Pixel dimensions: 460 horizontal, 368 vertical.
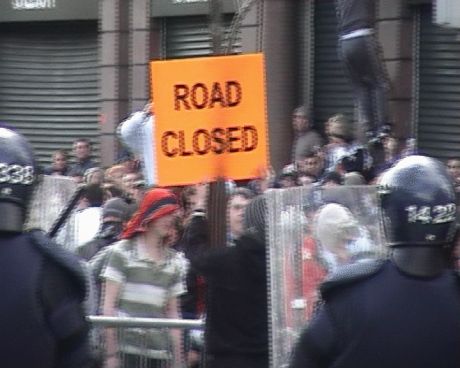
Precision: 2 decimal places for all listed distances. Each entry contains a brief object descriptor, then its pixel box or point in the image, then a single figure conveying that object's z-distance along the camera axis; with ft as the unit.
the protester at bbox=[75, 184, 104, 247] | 58.20
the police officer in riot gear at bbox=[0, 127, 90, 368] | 30.73
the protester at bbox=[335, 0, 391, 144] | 60.03
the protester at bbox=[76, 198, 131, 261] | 56.44
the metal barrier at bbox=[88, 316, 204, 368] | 45.91
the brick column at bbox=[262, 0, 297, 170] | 107.04
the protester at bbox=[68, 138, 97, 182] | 100.60
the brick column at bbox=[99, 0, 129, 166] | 124.36
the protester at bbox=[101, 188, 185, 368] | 47.85
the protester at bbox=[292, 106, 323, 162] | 81.00
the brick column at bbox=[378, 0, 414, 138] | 98.17
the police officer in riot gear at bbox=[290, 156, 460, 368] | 27.66
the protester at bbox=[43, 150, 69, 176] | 100.32
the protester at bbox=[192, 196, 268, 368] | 43.65
